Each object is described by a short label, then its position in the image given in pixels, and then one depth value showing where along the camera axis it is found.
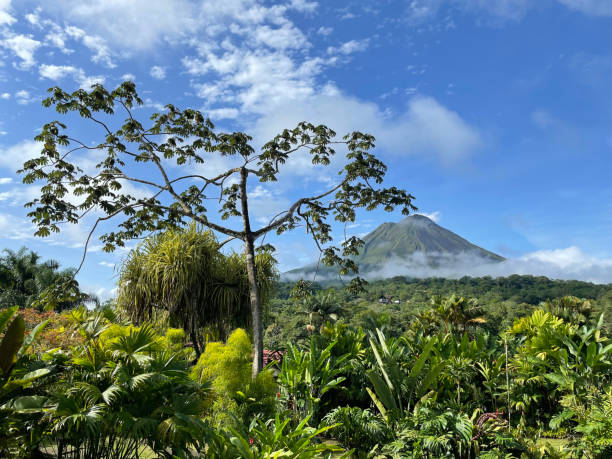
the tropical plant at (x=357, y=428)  6.19
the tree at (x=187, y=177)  9.66
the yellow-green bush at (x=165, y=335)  6.08
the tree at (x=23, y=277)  23.48
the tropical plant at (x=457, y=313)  20.68
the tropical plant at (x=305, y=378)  7.17
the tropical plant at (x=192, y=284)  10.00
